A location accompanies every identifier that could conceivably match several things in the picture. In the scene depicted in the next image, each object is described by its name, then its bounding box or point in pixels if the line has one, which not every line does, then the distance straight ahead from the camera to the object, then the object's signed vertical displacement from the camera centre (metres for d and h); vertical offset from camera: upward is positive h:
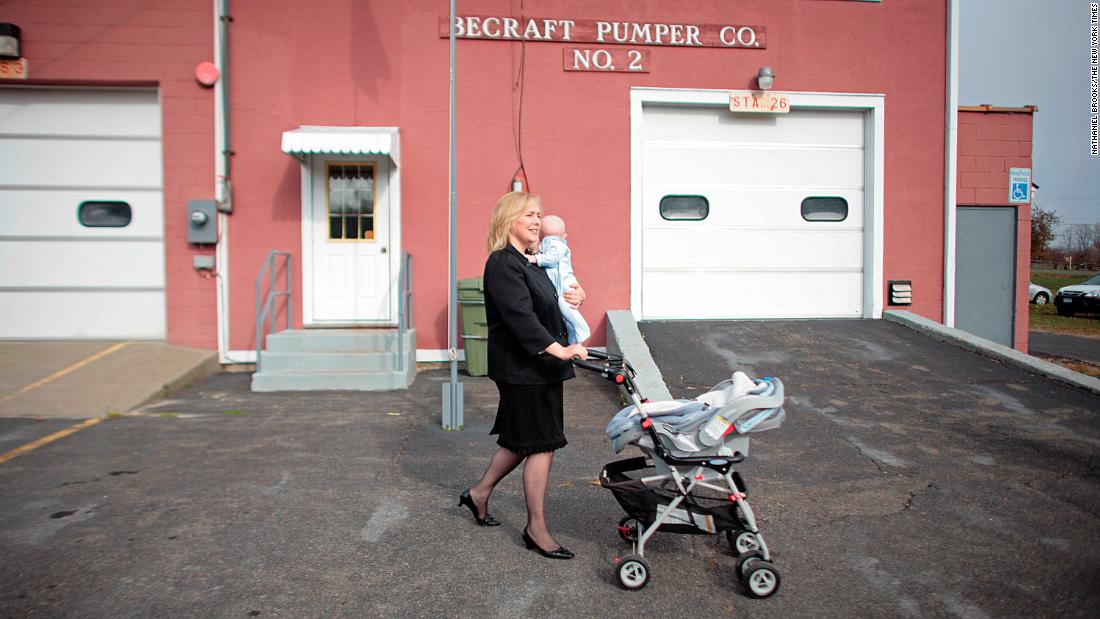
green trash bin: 8.36 -0.54
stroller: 3.32 -0.82
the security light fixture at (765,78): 9.30 +2.52
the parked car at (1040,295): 27.95 -0.60
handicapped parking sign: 9.97 +1.26
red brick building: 8.81 +1.74
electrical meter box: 8.69 +0.62
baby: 3.80 +0.03
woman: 3.64 -0.40
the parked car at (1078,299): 22.75 -0.60
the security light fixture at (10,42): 8.47 +2.69
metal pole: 6.20 -0.98
